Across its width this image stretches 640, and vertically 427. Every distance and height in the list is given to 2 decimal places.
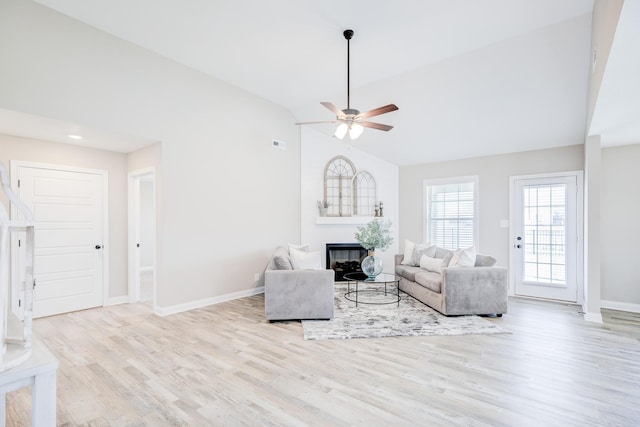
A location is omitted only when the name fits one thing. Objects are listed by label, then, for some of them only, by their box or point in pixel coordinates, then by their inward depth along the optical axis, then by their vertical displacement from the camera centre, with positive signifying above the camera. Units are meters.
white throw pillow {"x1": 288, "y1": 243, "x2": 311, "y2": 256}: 5.33 -0.62
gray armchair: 4.03 -1.05
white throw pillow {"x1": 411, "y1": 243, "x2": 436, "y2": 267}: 5.55 -0.72
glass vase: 4.86 -0.84
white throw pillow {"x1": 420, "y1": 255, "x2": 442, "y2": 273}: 4.98 -0.85
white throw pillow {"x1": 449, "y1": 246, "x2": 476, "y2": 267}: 4.55 -0.68
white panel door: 4.29 -0.33
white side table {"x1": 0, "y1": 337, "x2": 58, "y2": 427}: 1.04 -0.56
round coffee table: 4.68 -1.37
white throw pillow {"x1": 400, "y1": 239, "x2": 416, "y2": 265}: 5.78 -0.78
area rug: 3.64 -1.39
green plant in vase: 4.87 -0.51
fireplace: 6.55 -0.95
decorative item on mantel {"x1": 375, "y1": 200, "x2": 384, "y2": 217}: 6.80 +0.01
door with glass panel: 5.02 -0.42
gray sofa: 4.23 -1.07
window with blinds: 6.04 -0.03
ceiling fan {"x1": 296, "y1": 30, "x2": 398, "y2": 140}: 3.53 +1.07
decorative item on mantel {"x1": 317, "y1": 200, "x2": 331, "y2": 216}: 6.64 +0.09
